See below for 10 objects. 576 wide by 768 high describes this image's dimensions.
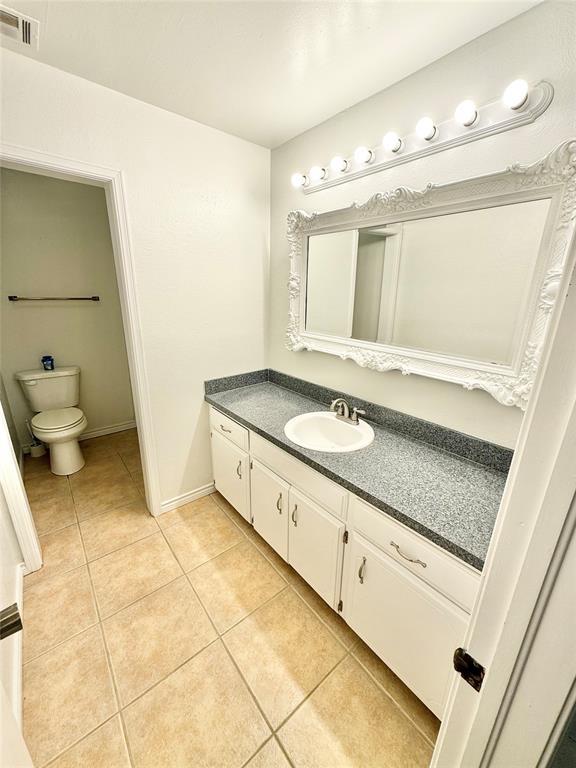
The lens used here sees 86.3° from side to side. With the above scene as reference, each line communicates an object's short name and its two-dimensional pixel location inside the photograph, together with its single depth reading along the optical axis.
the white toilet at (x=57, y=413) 2.27
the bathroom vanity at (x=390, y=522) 0.94
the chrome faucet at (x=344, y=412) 1.57
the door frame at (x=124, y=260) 1.30
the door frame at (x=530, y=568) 0.34
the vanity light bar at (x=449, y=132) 0.94
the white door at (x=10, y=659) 0.53
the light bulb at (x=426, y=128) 1.14
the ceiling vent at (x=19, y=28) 1.01
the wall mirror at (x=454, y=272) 1.01
